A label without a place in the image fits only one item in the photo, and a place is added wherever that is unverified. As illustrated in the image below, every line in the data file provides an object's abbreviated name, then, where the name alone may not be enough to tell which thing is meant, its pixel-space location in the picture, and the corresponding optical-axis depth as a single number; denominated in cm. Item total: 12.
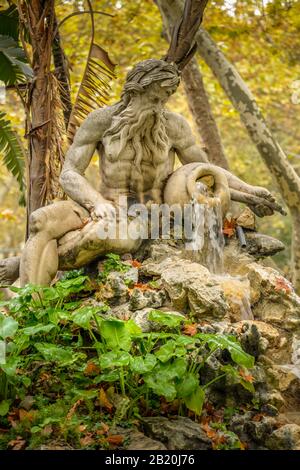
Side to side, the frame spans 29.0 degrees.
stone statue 465
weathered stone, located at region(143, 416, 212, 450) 338
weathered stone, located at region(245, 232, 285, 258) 521
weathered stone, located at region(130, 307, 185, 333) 414
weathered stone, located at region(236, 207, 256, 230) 536
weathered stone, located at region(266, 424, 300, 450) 355
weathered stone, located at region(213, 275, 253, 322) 462
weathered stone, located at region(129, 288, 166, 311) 438
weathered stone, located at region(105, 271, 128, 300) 450
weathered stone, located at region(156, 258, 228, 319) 435
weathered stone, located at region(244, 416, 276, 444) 363
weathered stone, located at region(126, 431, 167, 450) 331
